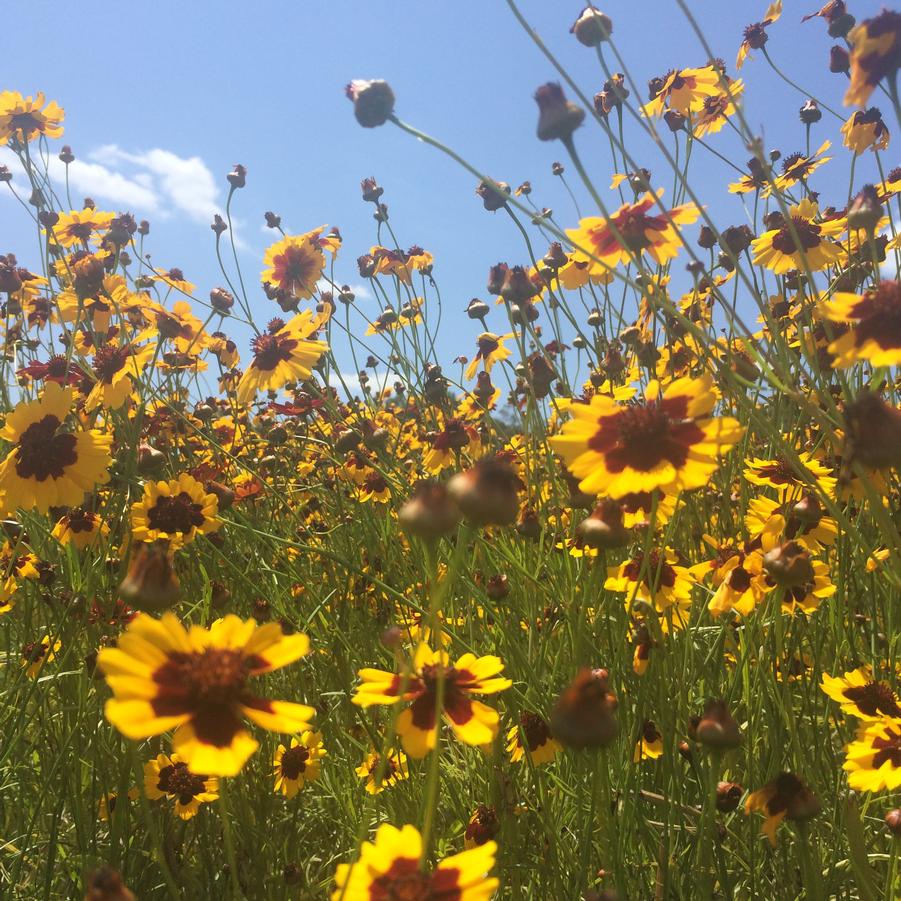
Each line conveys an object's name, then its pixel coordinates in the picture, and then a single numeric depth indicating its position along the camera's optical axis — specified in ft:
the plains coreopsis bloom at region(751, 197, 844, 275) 1.20
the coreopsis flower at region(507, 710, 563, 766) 0.85
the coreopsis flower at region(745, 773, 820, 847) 0.66
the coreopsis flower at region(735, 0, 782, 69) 1.64
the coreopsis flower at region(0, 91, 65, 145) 1.75
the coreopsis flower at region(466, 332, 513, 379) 1.77
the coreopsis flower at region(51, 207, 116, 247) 1.94
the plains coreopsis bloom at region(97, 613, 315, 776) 0.53
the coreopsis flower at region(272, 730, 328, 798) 0.98
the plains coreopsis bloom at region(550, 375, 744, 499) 0.71
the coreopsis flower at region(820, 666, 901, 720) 0.81
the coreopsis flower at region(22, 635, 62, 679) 0.92
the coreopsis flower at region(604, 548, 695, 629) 0.96
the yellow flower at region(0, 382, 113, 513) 0.92
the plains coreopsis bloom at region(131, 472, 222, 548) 1.07
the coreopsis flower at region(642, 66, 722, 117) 1.37
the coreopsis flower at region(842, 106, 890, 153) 1.27
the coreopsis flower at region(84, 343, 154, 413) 1.18
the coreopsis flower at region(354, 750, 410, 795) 0.98
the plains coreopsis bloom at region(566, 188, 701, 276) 0.97
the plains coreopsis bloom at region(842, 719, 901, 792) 0.73
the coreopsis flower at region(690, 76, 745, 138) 1.49
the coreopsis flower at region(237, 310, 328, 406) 1.30
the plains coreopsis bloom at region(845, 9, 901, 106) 0.74
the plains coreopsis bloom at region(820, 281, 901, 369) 0.67
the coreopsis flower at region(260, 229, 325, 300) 1.67
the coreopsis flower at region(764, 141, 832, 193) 1.56
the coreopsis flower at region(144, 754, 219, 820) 0.91
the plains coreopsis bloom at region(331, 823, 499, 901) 0.56
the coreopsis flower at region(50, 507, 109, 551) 1.10
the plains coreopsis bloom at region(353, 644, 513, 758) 0.67
